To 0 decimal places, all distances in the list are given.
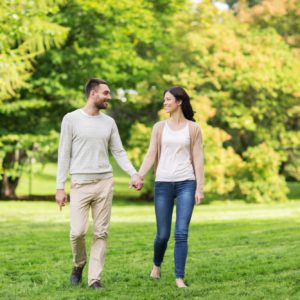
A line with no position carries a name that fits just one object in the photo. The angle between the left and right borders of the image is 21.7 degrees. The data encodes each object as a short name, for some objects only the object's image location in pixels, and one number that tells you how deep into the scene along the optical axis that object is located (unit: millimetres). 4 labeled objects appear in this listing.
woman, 7547
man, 7434
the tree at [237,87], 29406
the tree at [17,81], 17828
